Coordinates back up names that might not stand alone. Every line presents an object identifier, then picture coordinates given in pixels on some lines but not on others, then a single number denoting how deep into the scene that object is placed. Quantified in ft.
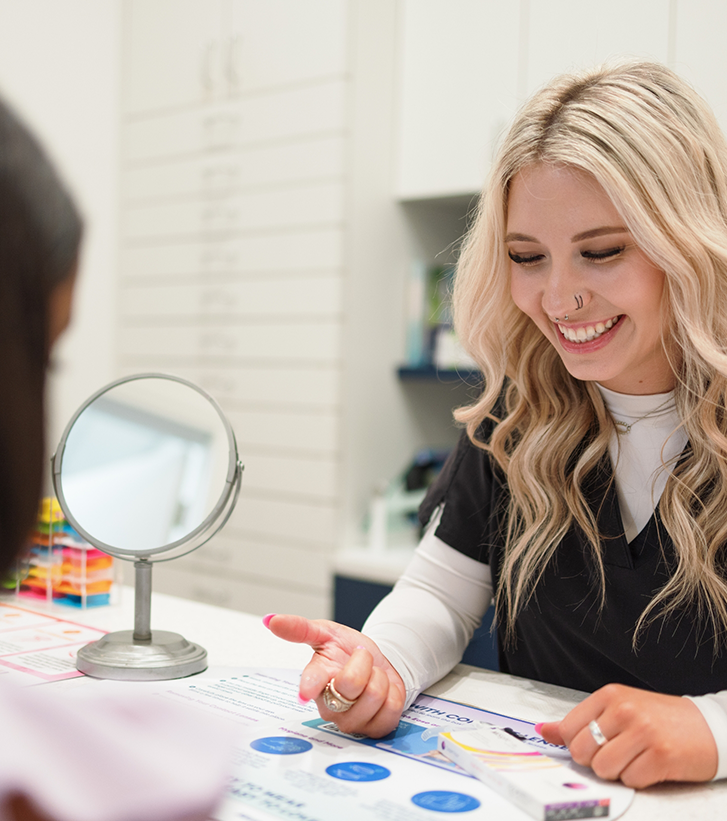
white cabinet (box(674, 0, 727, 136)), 6.46
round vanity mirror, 3.11
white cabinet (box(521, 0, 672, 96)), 6.72
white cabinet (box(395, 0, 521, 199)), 7.52
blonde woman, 3.01
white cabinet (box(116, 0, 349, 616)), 7.75
